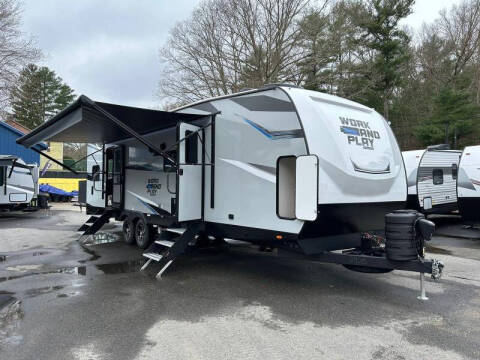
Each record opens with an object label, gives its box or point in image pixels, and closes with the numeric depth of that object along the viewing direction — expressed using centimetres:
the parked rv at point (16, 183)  1546
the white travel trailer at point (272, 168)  520
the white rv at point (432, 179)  1220
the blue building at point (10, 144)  2028
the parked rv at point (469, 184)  997
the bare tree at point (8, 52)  2256
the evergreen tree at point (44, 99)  4350
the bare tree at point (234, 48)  2100
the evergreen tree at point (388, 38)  2509
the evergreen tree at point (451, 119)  2353
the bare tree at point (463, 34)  2766
